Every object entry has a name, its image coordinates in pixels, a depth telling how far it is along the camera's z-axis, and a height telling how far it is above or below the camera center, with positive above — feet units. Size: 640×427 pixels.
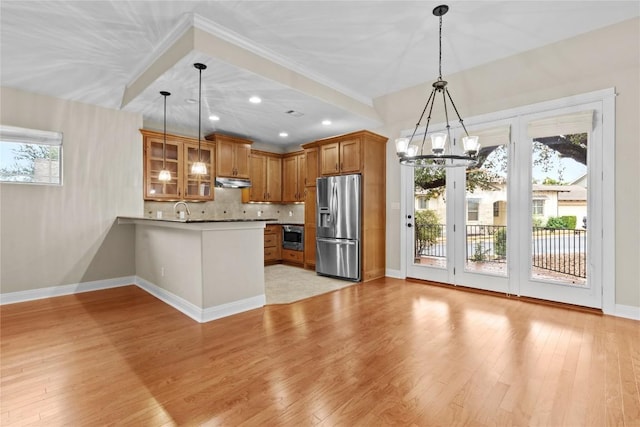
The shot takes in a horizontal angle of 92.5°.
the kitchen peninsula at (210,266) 10.84 -1.98
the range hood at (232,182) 19.77 +2.08
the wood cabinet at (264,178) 22.29 +2.70
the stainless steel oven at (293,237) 21.24 -1.66
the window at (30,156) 13.16 +2.63
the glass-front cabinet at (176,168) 17.21 +2.74
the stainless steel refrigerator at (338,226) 16.74 -0.73
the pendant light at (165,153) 13.74 +3.49
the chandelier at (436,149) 8.68 +1.92
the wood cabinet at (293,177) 22.75 +2.82
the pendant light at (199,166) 12.13 +1.95
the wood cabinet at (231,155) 19.89 +3.95
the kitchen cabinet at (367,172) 16.75 +2.39
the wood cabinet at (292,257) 21.21 -3.04
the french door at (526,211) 11.88 +0.08
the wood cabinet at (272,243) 22.09 -2.16
